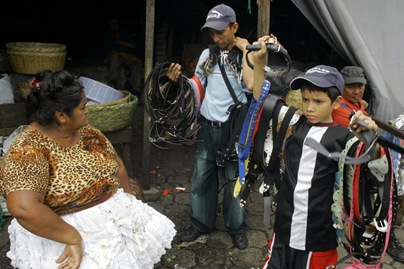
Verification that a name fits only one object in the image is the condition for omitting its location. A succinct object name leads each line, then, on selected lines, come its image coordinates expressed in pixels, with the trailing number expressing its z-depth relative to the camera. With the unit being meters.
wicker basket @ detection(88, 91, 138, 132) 4.04
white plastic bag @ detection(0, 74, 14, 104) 4.54
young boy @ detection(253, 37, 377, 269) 2.22
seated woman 1.97
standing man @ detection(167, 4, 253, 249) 3.08
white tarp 3.89
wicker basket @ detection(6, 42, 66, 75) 4.99
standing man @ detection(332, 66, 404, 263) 3.29
